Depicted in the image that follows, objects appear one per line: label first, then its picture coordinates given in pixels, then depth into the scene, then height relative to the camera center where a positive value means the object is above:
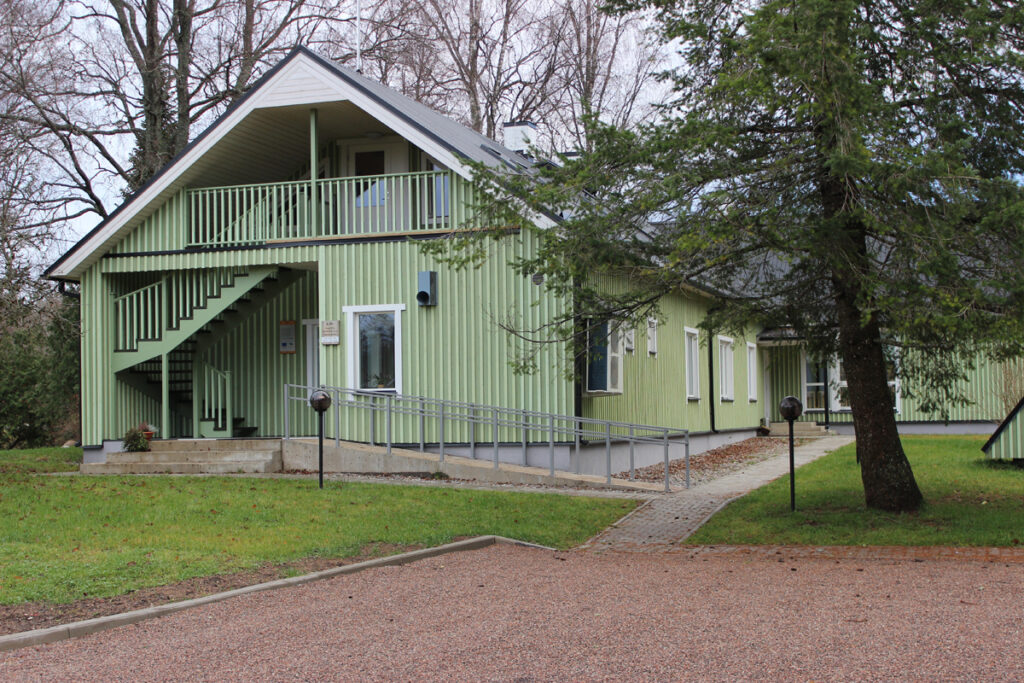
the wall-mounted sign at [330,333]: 18.44 +0.82
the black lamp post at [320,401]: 14.41 -0.28
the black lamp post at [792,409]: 12.62 -0.44
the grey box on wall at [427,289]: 18.05 +1.53
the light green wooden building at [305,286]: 18.02 +1.70
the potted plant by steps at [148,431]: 18.78 -0.85
